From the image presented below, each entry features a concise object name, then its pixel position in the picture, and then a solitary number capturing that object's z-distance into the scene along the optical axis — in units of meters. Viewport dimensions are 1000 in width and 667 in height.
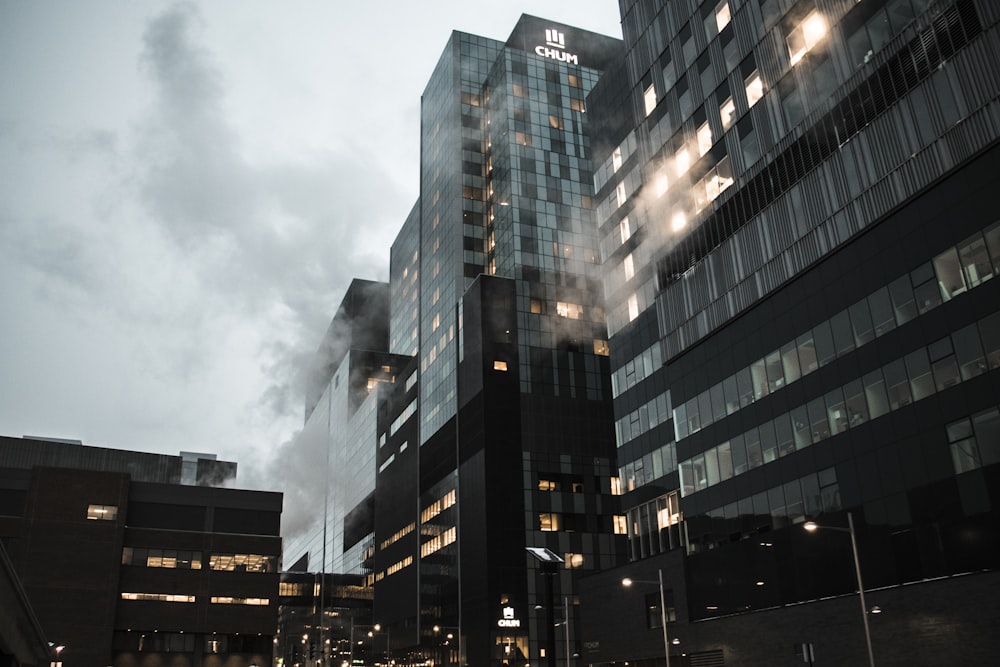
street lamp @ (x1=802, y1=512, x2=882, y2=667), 32.66
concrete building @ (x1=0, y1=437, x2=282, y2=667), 92.38
